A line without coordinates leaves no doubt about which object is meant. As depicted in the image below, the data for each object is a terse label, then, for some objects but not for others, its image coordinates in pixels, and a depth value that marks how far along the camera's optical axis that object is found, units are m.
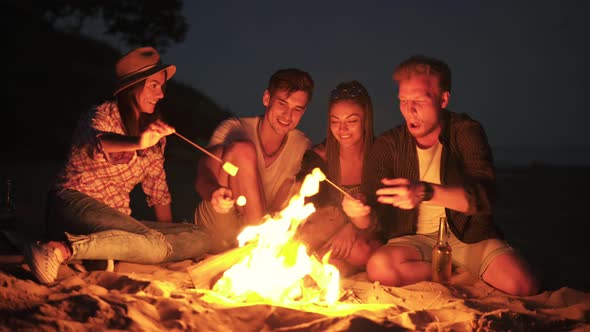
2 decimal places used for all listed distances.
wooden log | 3.99
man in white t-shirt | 4.91
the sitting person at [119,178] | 4.21
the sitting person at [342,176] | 4.73
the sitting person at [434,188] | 3.98
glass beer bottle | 4.20
